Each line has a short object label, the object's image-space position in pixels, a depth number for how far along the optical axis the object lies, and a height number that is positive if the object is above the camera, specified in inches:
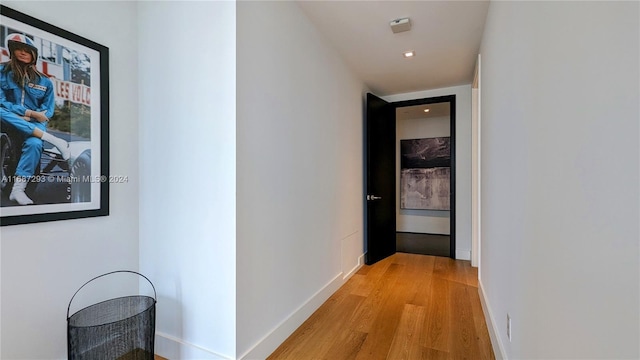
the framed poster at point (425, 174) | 222.1 +5.6
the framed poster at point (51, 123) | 55.6 +12.8
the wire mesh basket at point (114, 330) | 54.6 -30.5
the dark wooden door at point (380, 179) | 147.0 +1.0
